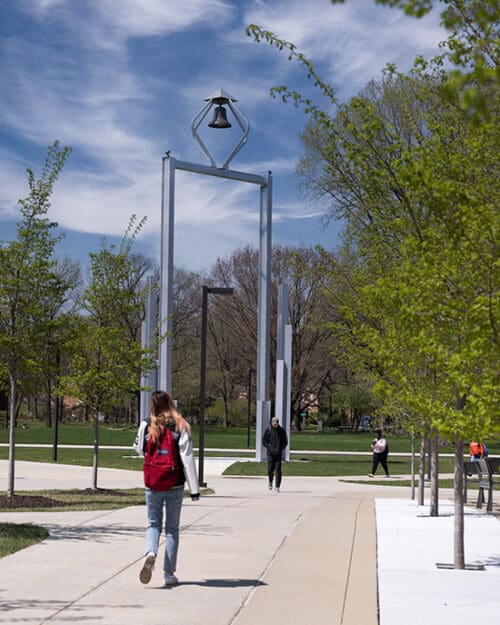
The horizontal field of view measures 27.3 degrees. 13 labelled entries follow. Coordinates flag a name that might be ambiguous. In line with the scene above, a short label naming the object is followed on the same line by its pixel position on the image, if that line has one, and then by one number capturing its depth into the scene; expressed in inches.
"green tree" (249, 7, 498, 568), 339.9
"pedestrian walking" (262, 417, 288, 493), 883.4
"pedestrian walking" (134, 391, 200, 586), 352.5
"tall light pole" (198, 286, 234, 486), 952.0
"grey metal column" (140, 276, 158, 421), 1358.3
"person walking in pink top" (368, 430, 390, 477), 1175.0
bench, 696.2
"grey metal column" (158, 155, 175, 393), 1270.9
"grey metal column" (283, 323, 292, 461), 1477.6
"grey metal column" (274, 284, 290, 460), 1464.1
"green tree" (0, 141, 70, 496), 697.0
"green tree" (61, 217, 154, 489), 845.2
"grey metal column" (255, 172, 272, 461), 1421.0
